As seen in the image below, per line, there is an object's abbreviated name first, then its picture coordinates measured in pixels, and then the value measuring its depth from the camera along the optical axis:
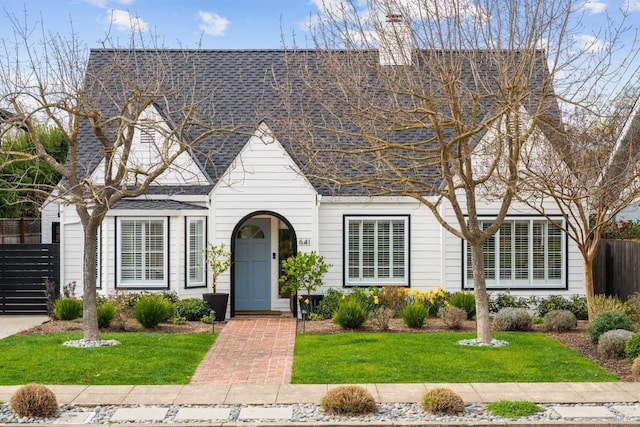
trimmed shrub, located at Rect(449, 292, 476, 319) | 18.34
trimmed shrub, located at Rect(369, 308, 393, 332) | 16.61
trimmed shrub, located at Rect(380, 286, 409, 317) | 18.94
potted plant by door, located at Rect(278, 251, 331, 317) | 18.39
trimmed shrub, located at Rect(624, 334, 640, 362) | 13.11
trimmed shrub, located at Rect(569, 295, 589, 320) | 19.08
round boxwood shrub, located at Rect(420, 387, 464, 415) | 9.95
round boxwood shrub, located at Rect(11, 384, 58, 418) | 9.89
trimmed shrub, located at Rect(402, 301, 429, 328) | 16.91
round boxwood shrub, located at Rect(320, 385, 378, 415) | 9.93
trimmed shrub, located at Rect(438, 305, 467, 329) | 17.14
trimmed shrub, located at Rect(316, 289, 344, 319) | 18.58
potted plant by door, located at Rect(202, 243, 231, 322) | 18.80
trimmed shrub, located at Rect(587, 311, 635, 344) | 14.76
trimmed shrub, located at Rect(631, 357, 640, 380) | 12.21
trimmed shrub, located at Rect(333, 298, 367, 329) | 16.70
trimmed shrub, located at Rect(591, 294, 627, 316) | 17.03
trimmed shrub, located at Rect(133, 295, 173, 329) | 16.80
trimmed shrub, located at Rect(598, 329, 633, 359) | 13.62
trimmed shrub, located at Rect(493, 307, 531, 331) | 16.80
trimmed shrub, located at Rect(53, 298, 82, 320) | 18.00
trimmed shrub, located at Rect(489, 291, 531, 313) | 19.47
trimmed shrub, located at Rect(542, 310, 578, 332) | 16.64
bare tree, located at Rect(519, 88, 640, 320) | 16.12
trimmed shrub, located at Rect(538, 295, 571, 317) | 19.25
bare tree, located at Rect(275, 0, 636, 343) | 13.48
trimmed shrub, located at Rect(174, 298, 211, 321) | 18.39
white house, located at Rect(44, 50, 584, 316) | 19.50
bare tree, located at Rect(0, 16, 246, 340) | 13.67
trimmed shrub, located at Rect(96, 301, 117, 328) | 16.64
